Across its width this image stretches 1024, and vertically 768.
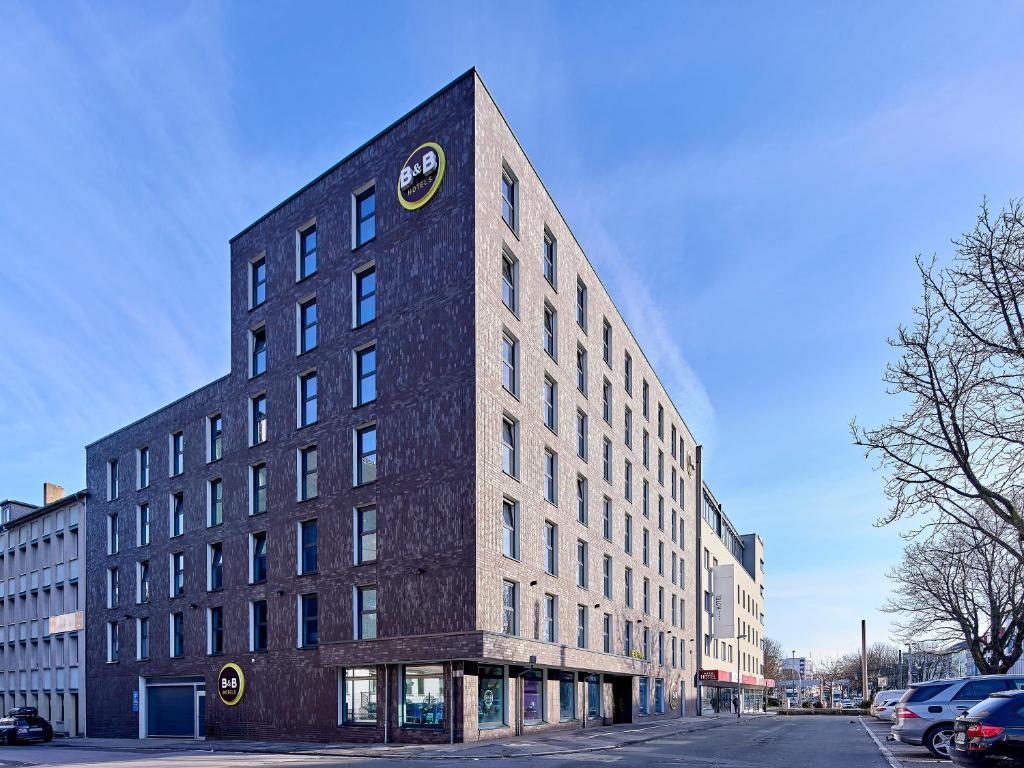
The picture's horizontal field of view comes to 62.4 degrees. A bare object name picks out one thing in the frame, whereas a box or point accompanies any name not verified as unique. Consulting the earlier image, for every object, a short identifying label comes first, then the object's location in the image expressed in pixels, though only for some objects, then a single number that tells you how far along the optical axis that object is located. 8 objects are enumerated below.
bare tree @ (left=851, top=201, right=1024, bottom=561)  16.16
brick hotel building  25.89
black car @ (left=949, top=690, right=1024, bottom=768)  13.23
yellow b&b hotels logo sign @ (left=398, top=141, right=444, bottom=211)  28.05
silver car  19.66
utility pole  77.88
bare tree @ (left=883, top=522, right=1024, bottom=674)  42.12
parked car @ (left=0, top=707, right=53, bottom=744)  35.94
